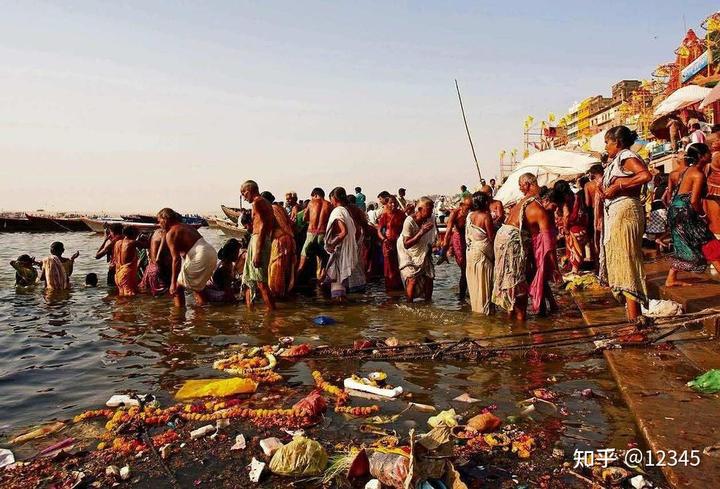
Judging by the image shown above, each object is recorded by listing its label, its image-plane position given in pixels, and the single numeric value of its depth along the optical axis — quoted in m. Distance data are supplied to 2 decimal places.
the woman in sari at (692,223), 5.60
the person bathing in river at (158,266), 8.44
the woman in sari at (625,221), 4.64
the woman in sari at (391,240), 9.44
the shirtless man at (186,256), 7.54
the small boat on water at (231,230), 25.17
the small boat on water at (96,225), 34.99
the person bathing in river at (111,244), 9.78
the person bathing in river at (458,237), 8.50
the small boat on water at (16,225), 38.73
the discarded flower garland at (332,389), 3.83
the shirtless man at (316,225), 8.93
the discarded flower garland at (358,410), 3.59
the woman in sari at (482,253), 6.75
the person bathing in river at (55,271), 10.25
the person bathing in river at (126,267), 9.24
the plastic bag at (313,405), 3.54
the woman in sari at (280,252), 7.84
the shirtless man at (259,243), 7.25
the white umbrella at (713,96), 8.68
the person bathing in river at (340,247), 8.34
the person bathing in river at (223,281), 8.34
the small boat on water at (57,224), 38.37
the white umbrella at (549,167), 14.42
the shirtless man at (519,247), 6.09
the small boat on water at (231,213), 30.51
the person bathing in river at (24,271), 10.56
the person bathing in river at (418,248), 7.98
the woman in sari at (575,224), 9.33
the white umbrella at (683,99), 14.88
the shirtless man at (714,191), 5.58
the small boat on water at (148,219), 33.24
